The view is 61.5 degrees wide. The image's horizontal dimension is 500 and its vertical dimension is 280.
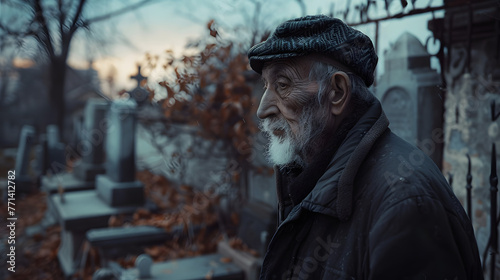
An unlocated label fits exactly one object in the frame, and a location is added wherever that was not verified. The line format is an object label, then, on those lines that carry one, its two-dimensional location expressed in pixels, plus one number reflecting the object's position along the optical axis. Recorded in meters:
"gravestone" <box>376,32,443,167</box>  3.29
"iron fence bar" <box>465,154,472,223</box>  2.51
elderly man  1.16
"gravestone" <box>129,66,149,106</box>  7.17
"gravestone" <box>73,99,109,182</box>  8.73
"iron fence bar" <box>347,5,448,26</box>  2.95
